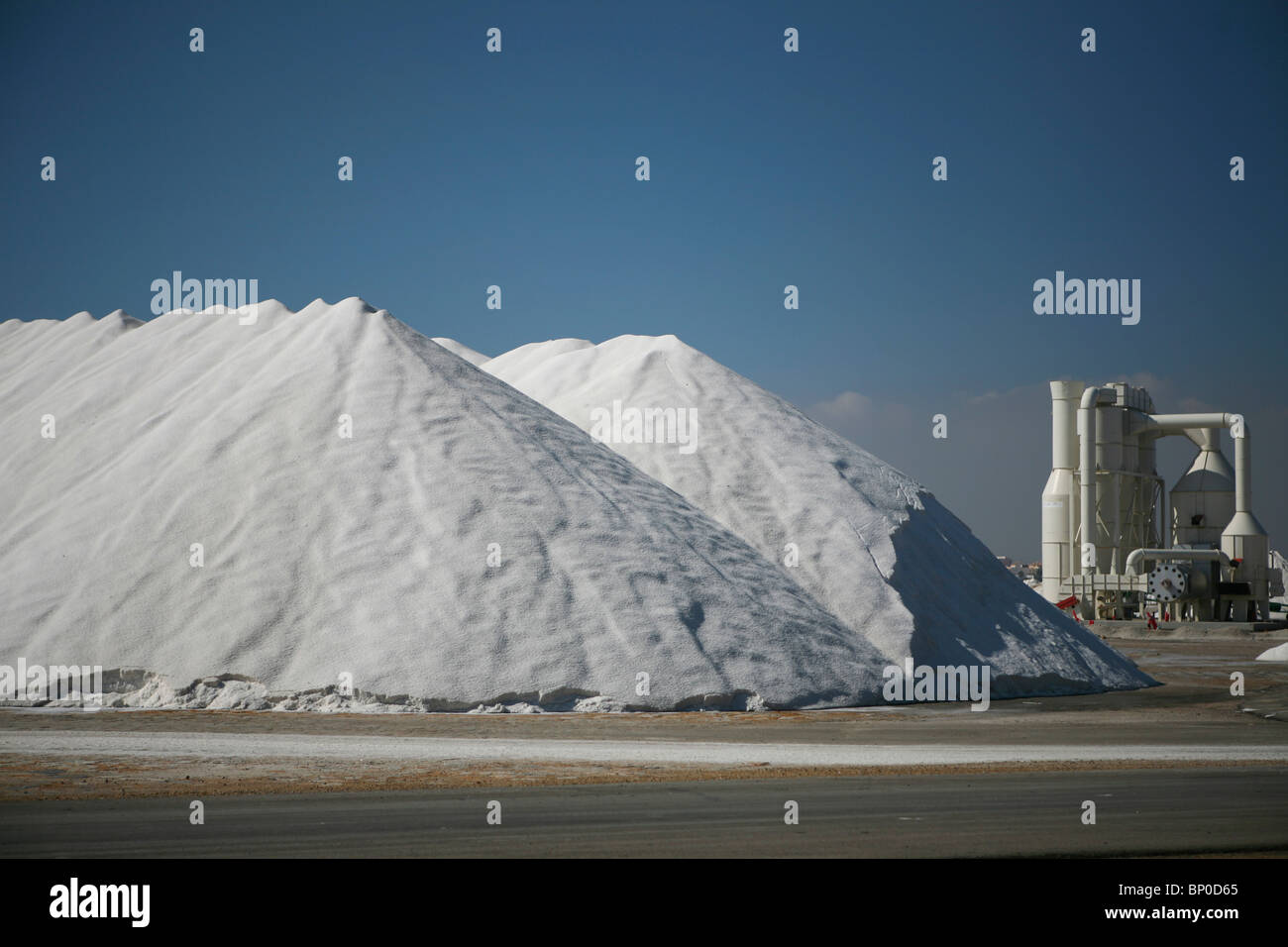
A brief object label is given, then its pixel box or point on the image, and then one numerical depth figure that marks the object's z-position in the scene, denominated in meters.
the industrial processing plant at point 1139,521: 57.41
